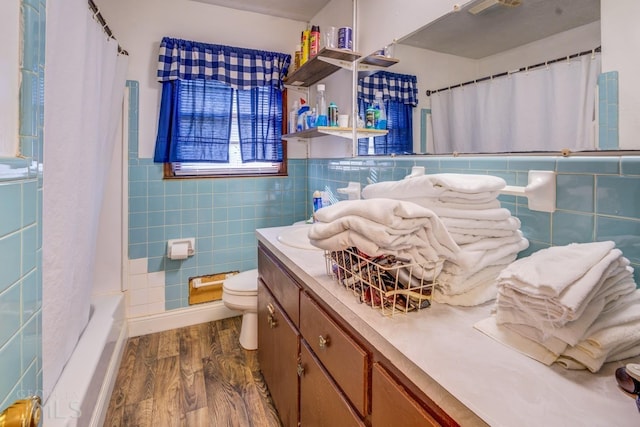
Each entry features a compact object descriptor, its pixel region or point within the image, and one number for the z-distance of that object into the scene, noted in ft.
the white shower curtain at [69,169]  3.68
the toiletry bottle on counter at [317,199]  7.27
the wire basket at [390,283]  2.65
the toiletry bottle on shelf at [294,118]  7.90
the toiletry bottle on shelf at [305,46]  7.16
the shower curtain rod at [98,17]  5.12
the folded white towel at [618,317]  1.95
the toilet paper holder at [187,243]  7.79
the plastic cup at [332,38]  6.56
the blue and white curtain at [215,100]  7.40
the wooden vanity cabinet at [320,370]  2.21
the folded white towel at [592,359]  1.86
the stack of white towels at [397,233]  2.61
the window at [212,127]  7.63
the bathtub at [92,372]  3.89
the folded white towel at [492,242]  2.92
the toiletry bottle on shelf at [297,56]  7.68
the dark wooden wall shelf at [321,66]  6.15
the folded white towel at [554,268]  1.91
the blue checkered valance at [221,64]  7.26
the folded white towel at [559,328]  1.89
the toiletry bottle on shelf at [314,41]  6.86
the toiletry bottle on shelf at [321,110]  6.66
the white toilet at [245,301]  6.82
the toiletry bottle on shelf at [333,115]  6.46
